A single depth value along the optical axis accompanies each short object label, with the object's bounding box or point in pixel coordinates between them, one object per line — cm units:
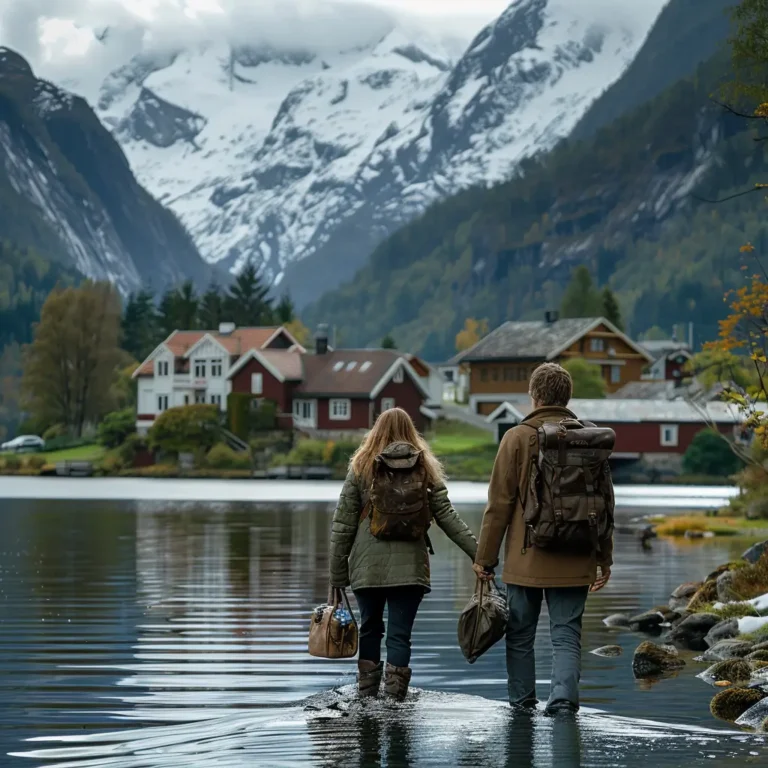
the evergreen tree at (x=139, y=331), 15700
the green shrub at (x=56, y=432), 13312
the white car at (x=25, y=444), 13162
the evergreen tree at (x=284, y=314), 16188
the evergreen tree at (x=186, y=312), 15438
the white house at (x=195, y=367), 12156
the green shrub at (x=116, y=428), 11956
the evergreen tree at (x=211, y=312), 15688
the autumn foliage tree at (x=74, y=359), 13175
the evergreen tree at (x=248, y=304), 16062
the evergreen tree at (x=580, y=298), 16500
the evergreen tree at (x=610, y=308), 15162
